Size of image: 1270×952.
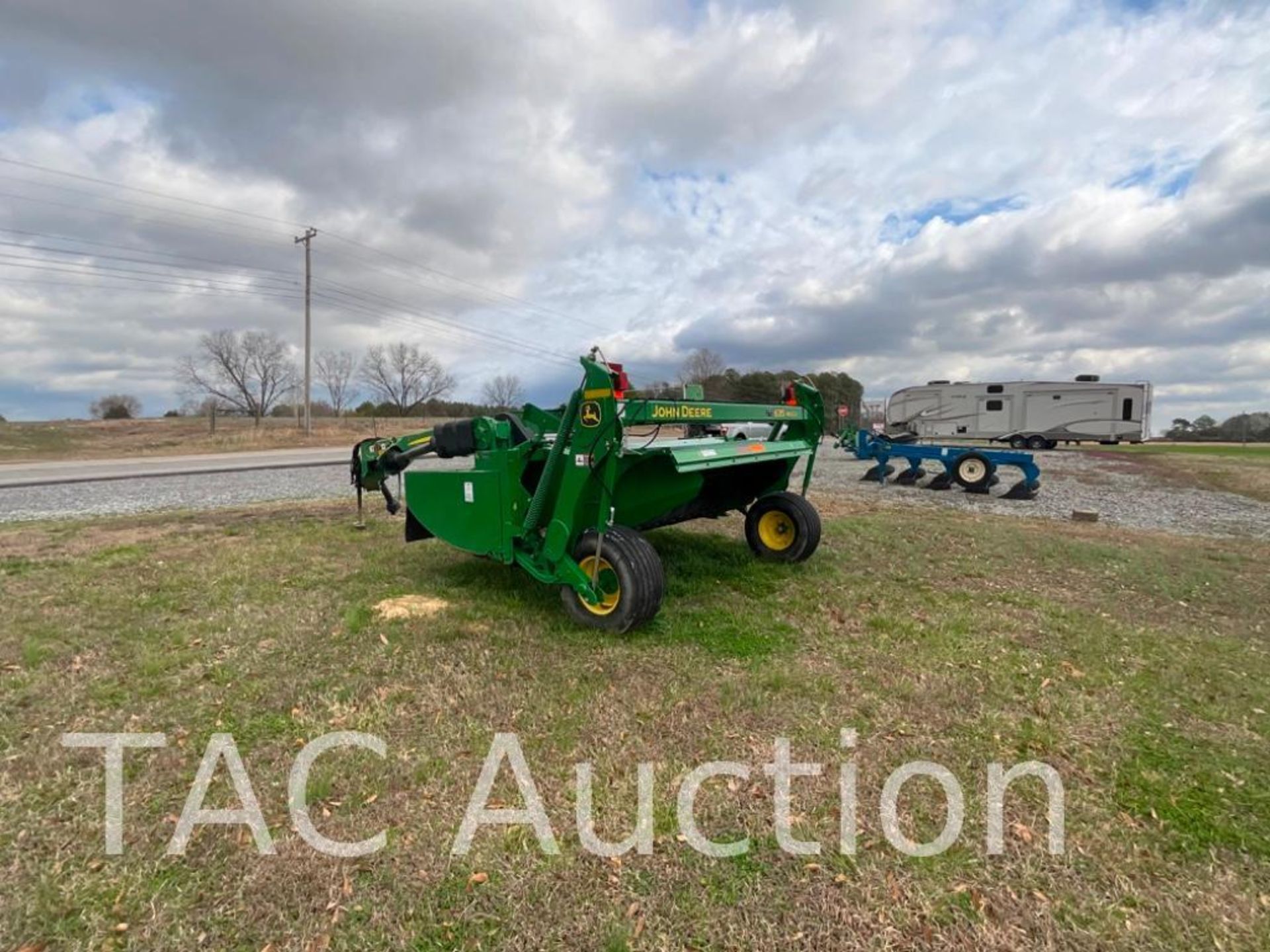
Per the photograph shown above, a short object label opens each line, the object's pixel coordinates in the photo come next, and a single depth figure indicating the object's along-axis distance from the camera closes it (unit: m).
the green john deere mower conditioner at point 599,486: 4.32
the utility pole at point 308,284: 34.50
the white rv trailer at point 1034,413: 28.05
